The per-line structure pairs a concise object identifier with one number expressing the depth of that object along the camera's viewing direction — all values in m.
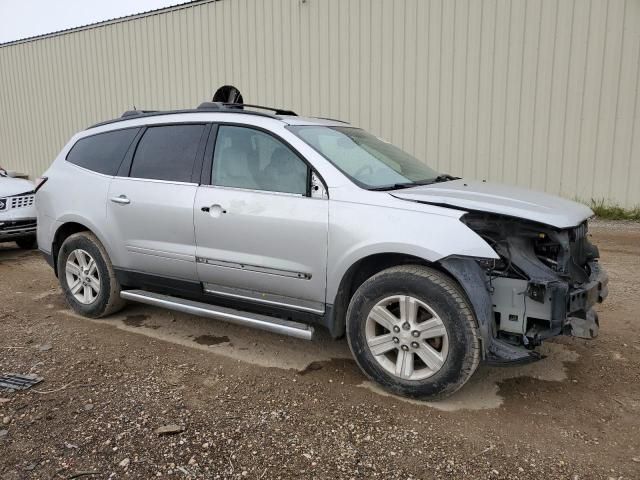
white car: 7.40
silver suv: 3.12
